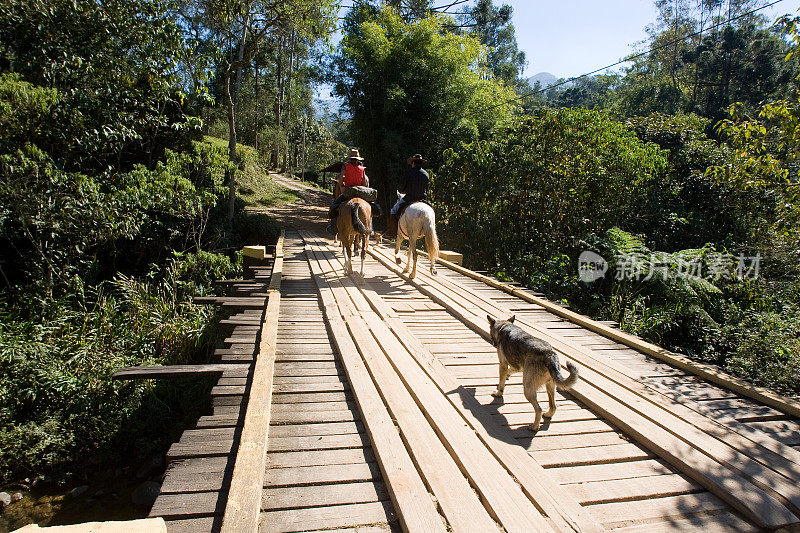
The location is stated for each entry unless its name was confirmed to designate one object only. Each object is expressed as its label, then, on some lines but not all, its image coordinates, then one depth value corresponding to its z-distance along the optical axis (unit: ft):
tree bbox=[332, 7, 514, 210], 53.36
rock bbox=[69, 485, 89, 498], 19.84
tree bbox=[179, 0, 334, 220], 40.75
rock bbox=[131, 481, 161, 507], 19.67
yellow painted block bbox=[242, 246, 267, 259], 31.18
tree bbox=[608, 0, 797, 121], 96.22
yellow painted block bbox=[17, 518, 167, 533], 6.43
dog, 10.08
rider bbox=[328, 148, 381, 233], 31.42
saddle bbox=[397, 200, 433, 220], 27.53
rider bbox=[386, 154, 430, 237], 26.81
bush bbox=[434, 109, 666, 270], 35.78
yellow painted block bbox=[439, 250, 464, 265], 32.45
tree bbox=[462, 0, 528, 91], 141.88
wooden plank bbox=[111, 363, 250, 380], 14.16
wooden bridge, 7.96
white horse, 24.99
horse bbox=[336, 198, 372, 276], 25.75
